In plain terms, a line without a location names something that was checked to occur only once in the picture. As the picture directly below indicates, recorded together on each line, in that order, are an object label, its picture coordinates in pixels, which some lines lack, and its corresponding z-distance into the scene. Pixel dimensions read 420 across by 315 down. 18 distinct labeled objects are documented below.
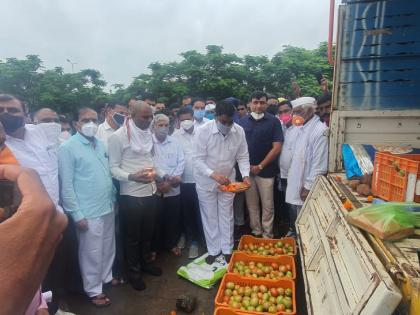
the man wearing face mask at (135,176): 3.54
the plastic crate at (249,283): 3.01
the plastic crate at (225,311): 2.69
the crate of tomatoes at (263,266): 3.43
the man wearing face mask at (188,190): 4.83
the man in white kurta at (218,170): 4.05
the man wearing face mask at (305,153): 3.90
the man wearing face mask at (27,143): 2.75
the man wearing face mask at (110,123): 4.91
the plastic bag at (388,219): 1.80
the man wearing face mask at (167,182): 4.37
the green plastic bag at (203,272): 3.75
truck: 2.56
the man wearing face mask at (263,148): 4.63
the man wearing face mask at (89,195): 3.16
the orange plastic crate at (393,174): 2.33
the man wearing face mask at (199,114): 5.83
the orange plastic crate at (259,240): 4.10
